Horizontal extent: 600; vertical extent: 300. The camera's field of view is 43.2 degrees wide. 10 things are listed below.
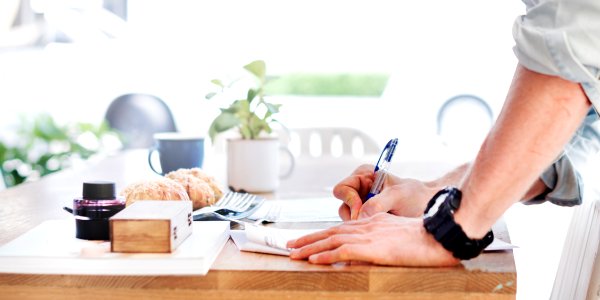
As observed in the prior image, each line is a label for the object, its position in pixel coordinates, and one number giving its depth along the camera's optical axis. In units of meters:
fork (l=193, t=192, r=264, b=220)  1.21
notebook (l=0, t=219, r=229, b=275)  0.86
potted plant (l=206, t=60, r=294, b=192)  1.69
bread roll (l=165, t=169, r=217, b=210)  1.32
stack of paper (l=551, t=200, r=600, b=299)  1.23
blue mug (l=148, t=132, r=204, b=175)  1.74
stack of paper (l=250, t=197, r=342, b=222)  1.28
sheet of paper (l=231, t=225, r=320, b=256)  0.98
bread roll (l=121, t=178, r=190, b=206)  1.14
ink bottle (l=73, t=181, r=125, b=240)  0.99
